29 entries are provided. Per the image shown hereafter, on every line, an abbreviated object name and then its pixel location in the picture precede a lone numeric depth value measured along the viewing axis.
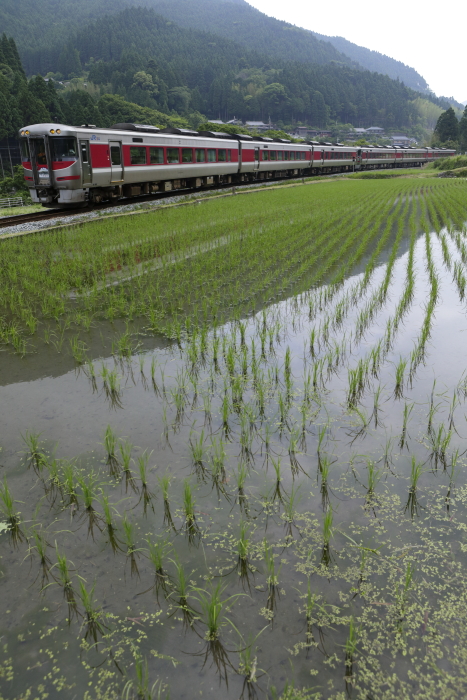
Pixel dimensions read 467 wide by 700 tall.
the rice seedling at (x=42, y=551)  2.26
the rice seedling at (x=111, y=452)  3.02
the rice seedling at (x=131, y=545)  2.28
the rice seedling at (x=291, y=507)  2.55
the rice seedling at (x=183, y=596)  2.01
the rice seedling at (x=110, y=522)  2.43
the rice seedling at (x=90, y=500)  2.56
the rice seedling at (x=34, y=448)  3.09
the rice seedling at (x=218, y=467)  2.87
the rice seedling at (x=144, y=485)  2.72
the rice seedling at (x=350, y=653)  1.78
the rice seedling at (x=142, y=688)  1.72
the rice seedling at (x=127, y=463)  2.89
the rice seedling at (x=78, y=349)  4.76
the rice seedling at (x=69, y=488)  2.73
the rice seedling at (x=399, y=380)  4.04
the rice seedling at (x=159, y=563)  2.17
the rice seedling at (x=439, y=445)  3.09
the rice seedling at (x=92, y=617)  1.95
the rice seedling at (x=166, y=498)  2.57
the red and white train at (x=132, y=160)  13.28
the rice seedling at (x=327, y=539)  2.31
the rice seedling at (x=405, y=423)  3.28
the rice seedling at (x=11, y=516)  2.50
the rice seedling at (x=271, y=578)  2.08
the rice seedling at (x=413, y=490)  2.63
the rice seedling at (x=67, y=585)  2.06
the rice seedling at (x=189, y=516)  2.49
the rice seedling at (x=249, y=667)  1.74
